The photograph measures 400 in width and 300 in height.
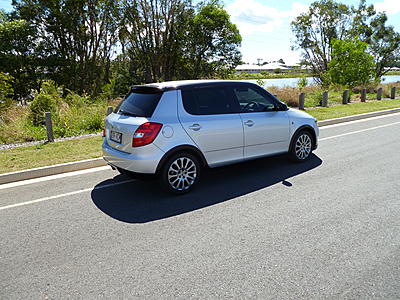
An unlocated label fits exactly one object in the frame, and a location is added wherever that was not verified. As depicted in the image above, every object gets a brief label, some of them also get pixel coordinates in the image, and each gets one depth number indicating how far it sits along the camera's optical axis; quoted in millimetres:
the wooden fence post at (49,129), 8422
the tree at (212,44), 29062
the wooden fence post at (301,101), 14906
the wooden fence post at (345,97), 17422
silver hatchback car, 4465
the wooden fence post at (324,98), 16016
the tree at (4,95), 10605
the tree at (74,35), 23125
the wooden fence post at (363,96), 18436
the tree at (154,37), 25953
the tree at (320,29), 38000
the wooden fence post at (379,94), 19547
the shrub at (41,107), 10562
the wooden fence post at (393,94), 20664
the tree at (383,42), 41062
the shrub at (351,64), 24272
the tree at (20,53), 21828
